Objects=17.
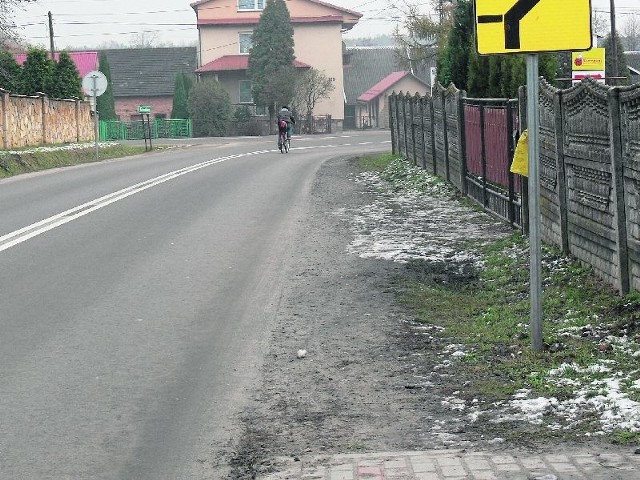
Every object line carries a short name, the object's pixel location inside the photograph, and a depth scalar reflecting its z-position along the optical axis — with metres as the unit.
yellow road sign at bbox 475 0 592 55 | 6.94
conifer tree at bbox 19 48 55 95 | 43.22
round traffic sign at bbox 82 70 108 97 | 35.19
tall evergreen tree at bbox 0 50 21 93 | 40.67
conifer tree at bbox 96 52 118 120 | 75.12
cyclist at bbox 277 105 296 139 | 37.83
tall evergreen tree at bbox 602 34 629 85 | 49.38
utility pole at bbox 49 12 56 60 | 61.83
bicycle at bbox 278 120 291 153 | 38.31
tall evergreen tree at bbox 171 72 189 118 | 77.25
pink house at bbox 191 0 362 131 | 83.50
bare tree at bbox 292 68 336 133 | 75.94
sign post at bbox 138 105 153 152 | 48.19
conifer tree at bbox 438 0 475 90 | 23.39
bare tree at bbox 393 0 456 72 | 53.80
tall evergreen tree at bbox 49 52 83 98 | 43.81
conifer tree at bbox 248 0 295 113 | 77.12
